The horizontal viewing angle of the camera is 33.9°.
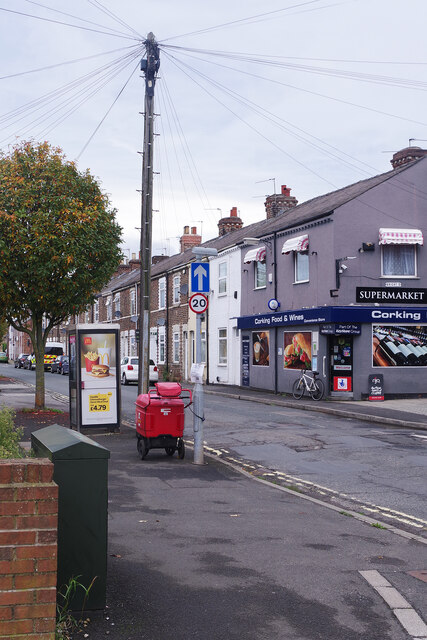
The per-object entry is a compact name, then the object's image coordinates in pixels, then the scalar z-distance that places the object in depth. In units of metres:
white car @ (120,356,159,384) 37.13
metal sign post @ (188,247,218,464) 11.69
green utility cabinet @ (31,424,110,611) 4.57
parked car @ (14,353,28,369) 64.06
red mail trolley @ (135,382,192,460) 11.83
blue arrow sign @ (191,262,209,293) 12.27
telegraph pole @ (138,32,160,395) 17.39
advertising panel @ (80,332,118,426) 15.32
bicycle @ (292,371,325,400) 25.58
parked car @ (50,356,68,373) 52.87
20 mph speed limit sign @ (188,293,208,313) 12.23
